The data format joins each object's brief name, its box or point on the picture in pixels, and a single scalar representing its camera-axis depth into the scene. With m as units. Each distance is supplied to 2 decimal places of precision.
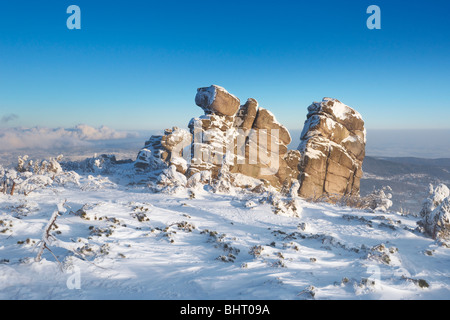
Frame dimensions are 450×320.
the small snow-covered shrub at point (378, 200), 24.91
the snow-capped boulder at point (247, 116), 34.75
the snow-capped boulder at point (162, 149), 33.16
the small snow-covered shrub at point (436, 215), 13.50
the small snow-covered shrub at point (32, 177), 15.09
